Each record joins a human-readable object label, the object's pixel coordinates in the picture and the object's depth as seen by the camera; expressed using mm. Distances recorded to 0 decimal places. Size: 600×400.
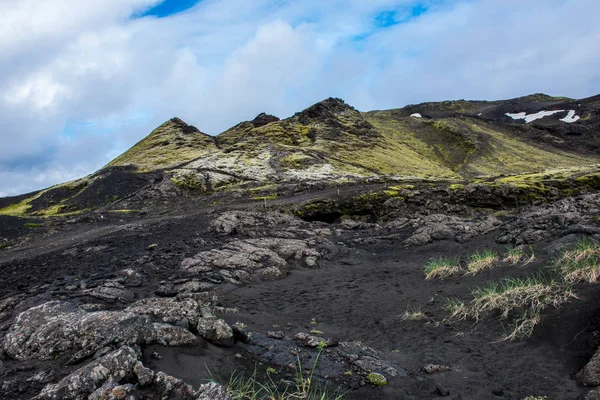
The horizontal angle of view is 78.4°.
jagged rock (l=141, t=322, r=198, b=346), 5949
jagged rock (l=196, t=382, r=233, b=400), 4664
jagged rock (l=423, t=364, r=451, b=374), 6270
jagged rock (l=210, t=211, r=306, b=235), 19547
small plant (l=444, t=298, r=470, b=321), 8342
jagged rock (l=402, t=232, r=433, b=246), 17247
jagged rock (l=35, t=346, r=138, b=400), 4655
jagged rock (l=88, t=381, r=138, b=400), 4520
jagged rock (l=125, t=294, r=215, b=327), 6984
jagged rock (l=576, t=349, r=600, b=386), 5160
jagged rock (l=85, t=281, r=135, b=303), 9836
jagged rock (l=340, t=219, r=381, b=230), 23031
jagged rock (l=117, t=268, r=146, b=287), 11625
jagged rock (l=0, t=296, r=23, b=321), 9305
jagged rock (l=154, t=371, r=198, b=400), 4730
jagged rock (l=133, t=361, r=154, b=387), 4873
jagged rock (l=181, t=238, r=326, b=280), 13906
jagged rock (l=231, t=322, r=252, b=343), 7100
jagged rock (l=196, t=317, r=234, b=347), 6605
